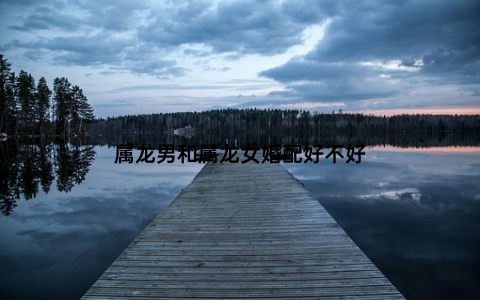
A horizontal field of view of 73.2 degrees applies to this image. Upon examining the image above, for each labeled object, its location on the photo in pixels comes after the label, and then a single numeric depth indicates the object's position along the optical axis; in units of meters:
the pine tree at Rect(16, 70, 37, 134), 61.97
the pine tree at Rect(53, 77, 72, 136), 70.44
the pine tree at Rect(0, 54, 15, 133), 54.53
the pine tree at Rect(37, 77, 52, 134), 67.69
